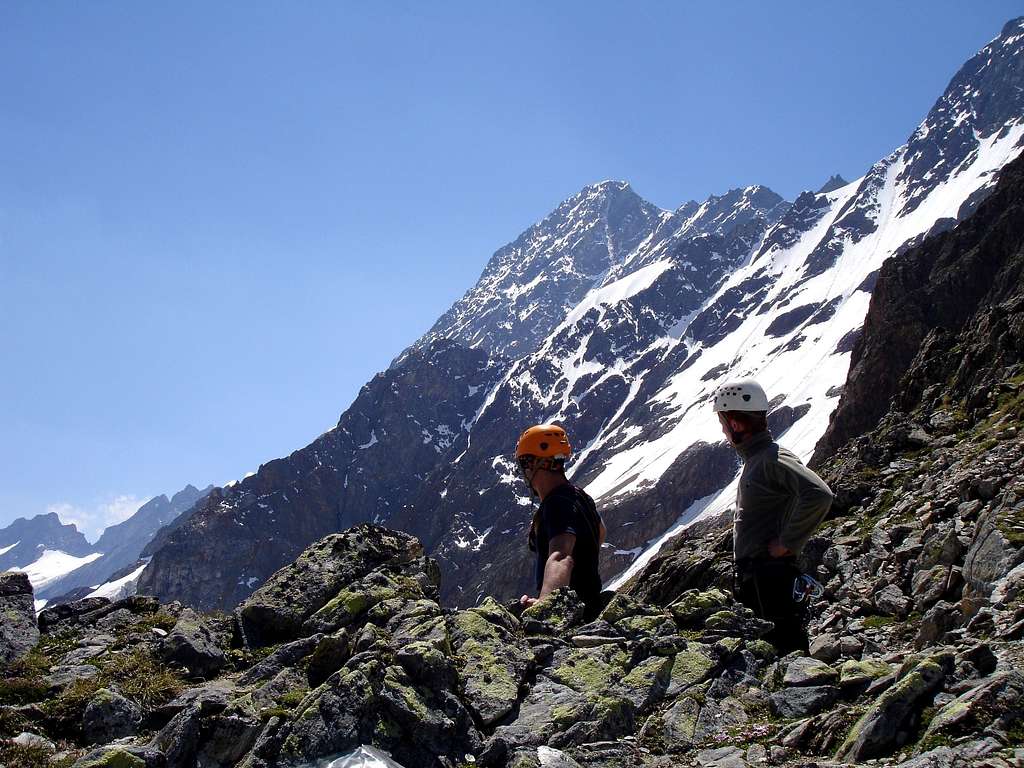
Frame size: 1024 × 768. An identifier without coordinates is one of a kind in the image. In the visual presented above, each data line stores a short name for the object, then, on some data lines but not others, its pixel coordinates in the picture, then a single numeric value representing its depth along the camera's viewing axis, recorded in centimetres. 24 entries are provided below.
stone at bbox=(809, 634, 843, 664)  807
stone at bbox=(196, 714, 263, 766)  647
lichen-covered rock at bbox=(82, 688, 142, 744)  736
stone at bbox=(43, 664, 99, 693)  831
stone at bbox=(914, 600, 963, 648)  881
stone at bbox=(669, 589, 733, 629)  895
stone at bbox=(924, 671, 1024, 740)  513
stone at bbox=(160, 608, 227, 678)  915
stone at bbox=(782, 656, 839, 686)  705
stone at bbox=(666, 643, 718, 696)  748
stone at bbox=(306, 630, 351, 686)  778
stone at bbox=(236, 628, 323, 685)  817
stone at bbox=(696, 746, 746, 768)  594
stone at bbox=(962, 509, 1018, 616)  1055
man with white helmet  844
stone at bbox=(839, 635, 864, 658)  814
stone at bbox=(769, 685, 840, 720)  666
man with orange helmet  864
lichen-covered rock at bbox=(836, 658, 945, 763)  554
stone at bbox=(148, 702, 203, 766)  649
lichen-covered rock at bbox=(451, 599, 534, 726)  687
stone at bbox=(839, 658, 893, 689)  667
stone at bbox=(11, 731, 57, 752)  698
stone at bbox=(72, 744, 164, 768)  629
